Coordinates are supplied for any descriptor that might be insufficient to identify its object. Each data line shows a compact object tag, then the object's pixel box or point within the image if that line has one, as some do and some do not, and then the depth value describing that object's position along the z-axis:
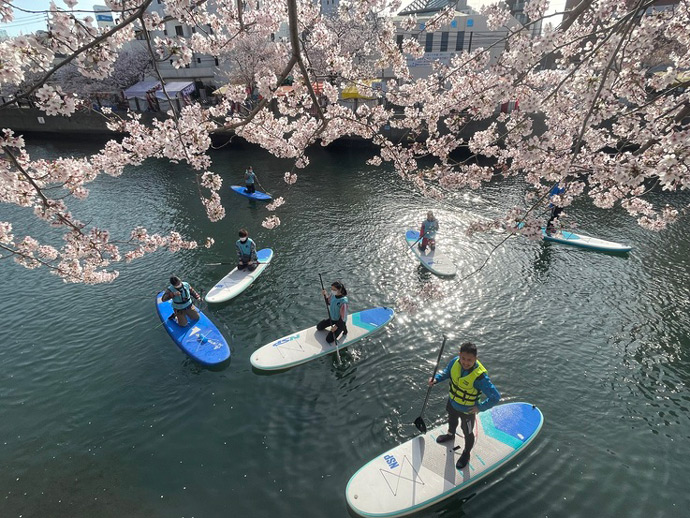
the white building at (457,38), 39.28
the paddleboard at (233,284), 12.59
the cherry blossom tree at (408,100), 4.72
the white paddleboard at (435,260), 13.96
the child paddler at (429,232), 14.87
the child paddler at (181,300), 10.74
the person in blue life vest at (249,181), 21.95
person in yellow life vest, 6.01
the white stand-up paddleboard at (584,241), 15.16
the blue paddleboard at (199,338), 9.96
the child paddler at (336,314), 9.77
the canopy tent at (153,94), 37.56
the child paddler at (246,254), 13.77
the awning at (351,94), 27.62
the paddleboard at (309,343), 9.81
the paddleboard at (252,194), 21.61
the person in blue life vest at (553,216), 14.69
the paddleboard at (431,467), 6.54
